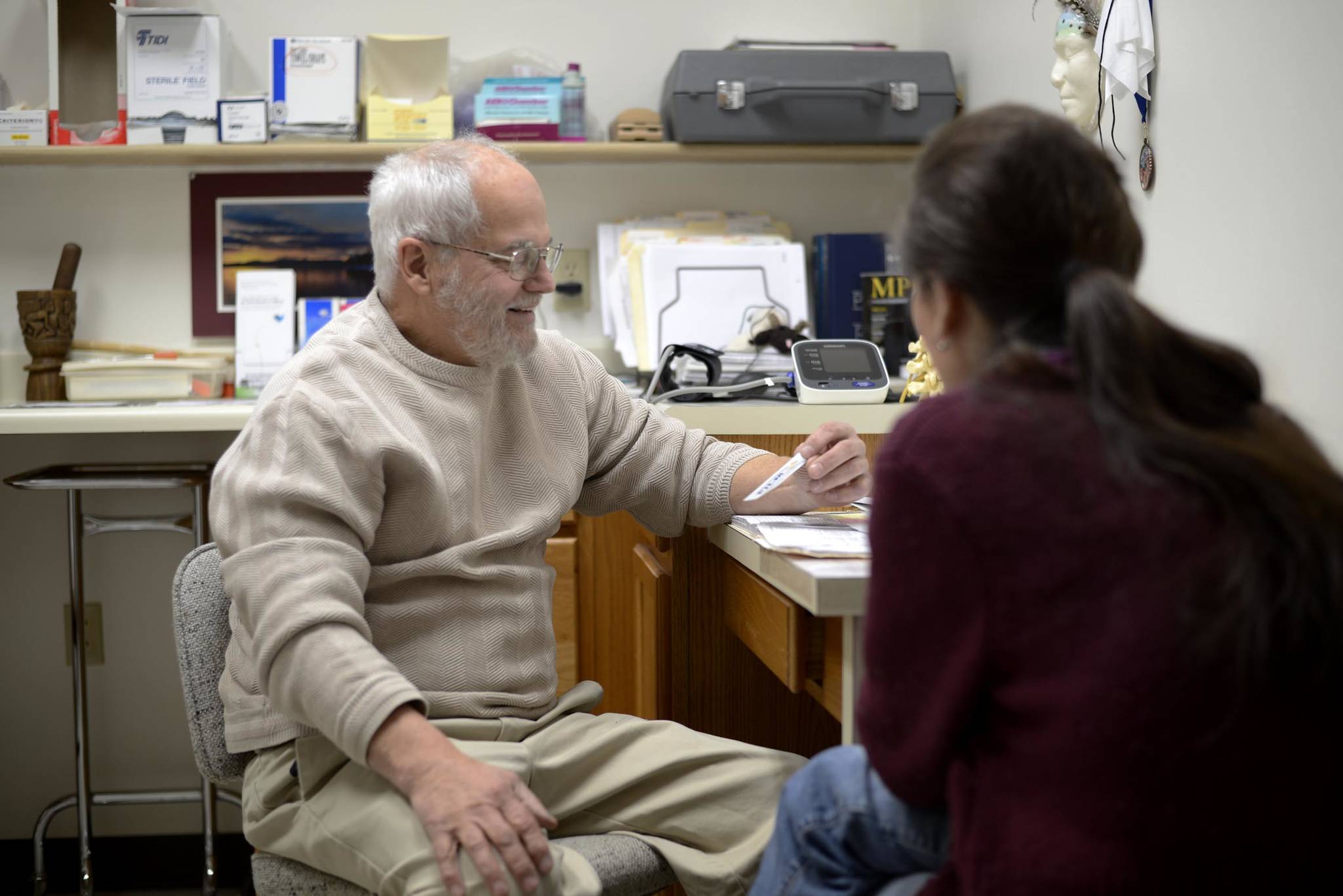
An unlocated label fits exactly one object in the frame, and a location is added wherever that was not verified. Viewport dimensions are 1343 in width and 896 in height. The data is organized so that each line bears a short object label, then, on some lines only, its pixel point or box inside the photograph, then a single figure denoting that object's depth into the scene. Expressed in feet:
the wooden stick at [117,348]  8.51
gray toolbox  8.16
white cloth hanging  5.85
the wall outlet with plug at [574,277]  8.95
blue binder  8.78
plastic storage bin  8.11
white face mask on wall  6.21
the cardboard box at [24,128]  8.13
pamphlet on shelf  8.55
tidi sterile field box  8.15
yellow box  8.24
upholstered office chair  4.30
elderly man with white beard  3.53
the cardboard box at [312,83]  8.22
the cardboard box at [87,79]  8.21
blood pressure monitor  6.09
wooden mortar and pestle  8.21
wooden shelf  8.16
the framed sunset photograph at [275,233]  8.75
